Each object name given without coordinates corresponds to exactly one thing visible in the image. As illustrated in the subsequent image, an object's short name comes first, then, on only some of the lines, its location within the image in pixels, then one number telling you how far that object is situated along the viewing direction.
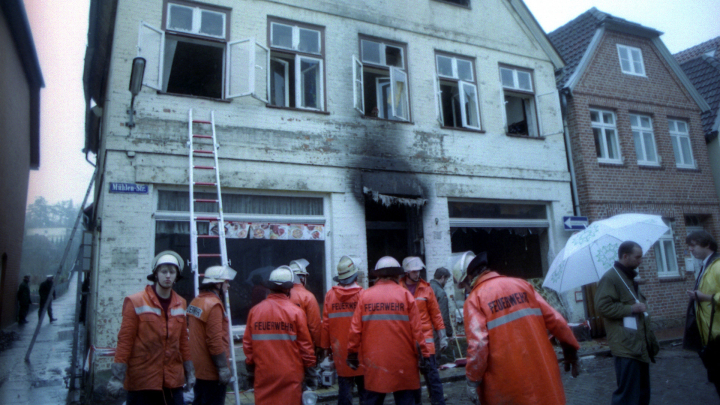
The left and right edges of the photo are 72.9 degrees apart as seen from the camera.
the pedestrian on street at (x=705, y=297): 4.45
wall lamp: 6.89
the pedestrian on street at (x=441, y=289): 6.99
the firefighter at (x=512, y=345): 3.29
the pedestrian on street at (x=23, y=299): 17.41
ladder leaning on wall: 6.94
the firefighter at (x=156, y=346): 4.05
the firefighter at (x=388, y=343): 4.33
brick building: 12.12
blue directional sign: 11.15
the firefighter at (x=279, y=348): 4.36
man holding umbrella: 4.33
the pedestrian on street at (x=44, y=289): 17.05
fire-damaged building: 7.75
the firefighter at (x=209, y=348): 4.62
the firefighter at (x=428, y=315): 5.15
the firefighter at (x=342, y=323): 5.21
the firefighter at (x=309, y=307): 5.20
